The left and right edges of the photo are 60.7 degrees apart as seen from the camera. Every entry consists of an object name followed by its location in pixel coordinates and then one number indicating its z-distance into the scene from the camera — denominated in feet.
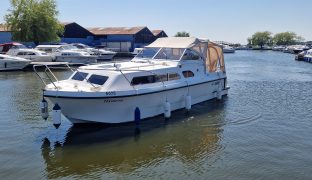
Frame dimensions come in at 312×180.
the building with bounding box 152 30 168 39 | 198.85
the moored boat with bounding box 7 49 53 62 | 99.79
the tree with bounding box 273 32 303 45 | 434.15
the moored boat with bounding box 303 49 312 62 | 155.58
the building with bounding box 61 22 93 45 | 161.77
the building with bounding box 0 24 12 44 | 141.52
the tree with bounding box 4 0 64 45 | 121.08
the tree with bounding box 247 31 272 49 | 434.15
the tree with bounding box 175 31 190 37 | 281.21
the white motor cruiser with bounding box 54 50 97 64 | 106.22
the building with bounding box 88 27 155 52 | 176.97
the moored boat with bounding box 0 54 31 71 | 90.50
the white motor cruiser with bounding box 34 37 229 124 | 34.45
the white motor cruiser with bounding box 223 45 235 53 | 265.63
